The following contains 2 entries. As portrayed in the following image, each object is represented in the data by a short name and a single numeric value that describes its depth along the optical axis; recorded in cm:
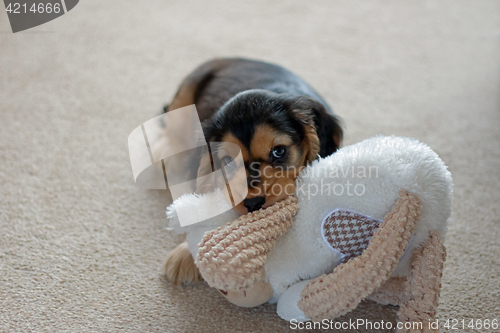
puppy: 71
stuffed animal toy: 63
